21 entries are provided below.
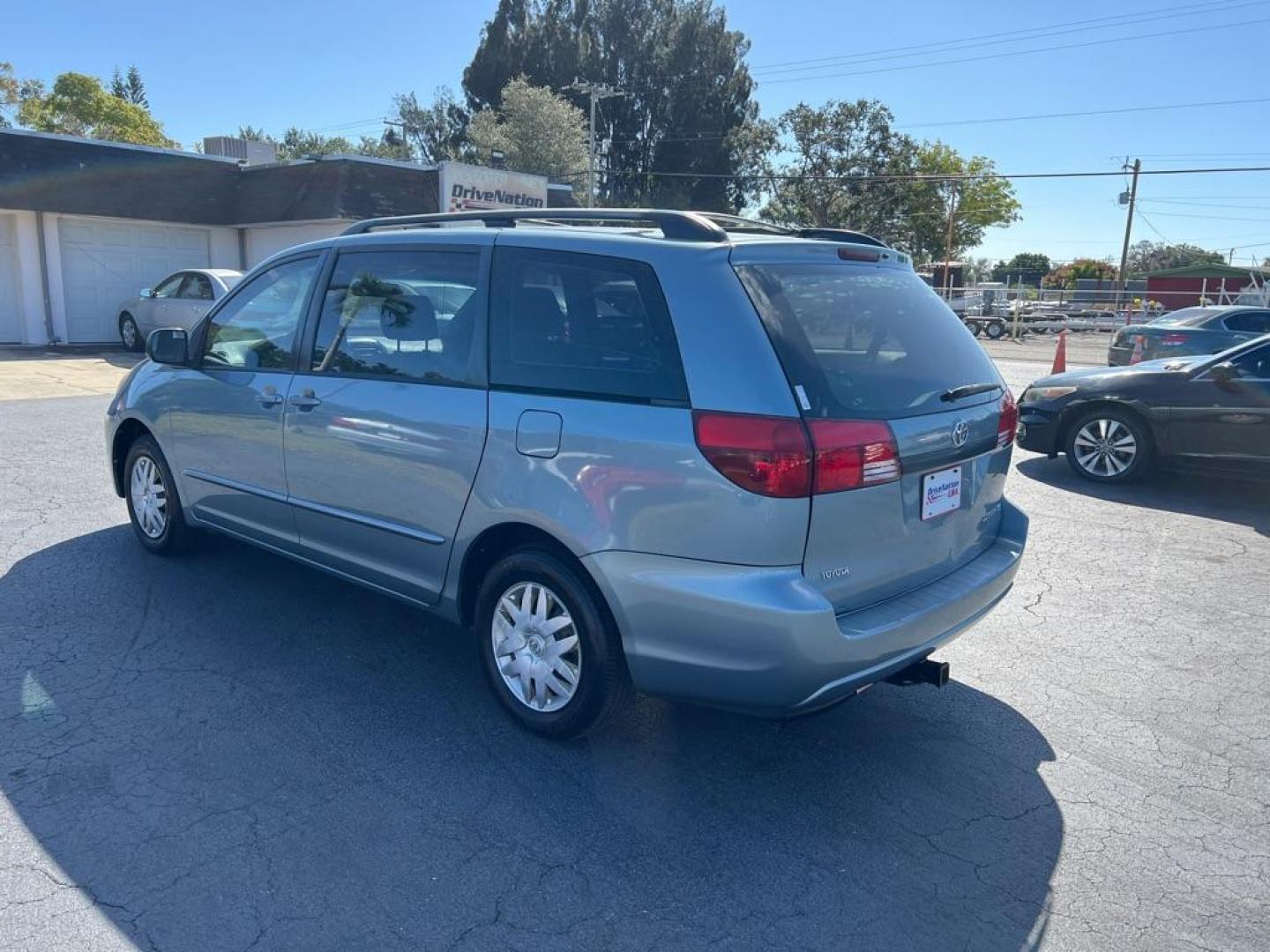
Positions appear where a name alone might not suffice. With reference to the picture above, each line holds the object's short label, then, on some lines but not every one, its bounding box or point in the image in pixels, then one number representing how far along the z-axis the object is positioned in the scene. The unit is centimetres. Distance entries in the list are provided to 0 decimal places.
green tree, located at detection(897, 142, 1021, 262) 5603
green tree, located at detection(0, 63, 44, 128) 5431
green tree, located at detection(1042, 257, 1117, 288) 7400
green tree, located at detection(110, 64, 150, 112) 8331
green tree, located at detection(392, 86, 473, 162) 5609
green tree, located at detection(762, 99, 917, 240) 5131
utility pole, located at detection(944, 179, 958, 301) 3784
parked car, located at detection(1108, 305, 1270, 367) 1477
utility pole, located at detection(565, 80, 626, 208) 3812
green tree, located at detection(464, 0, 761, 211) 5231
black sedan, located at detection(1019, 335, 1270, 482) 764
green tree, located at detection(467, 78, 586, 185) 4109
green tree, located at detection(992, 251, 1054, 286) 7600
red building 3744
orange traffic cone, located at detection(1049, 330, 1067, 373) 1641
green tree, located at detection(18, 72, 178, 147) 5669
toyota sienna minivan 305
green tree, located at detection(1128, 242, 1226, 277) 9006
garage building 1916
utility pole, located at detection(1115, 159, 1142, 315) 5131
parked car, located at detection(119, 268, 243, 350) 1659
